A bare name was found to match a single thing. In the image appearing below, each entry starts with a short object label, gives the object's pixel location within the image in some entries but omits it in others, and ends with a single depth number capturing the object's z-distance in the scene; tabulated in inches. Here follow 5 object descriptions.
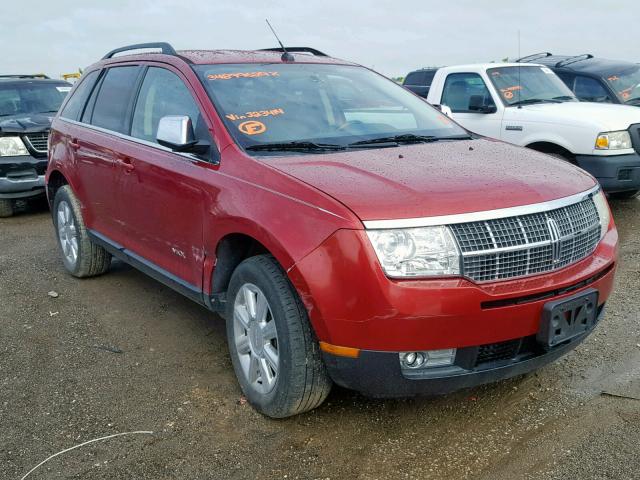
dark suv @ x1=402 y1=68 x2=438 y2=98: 478.9
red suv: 101.7
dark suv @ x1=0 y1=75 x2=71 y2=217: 326.3
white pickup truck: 260.8
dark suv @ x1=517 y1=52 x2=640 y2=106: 350.0
